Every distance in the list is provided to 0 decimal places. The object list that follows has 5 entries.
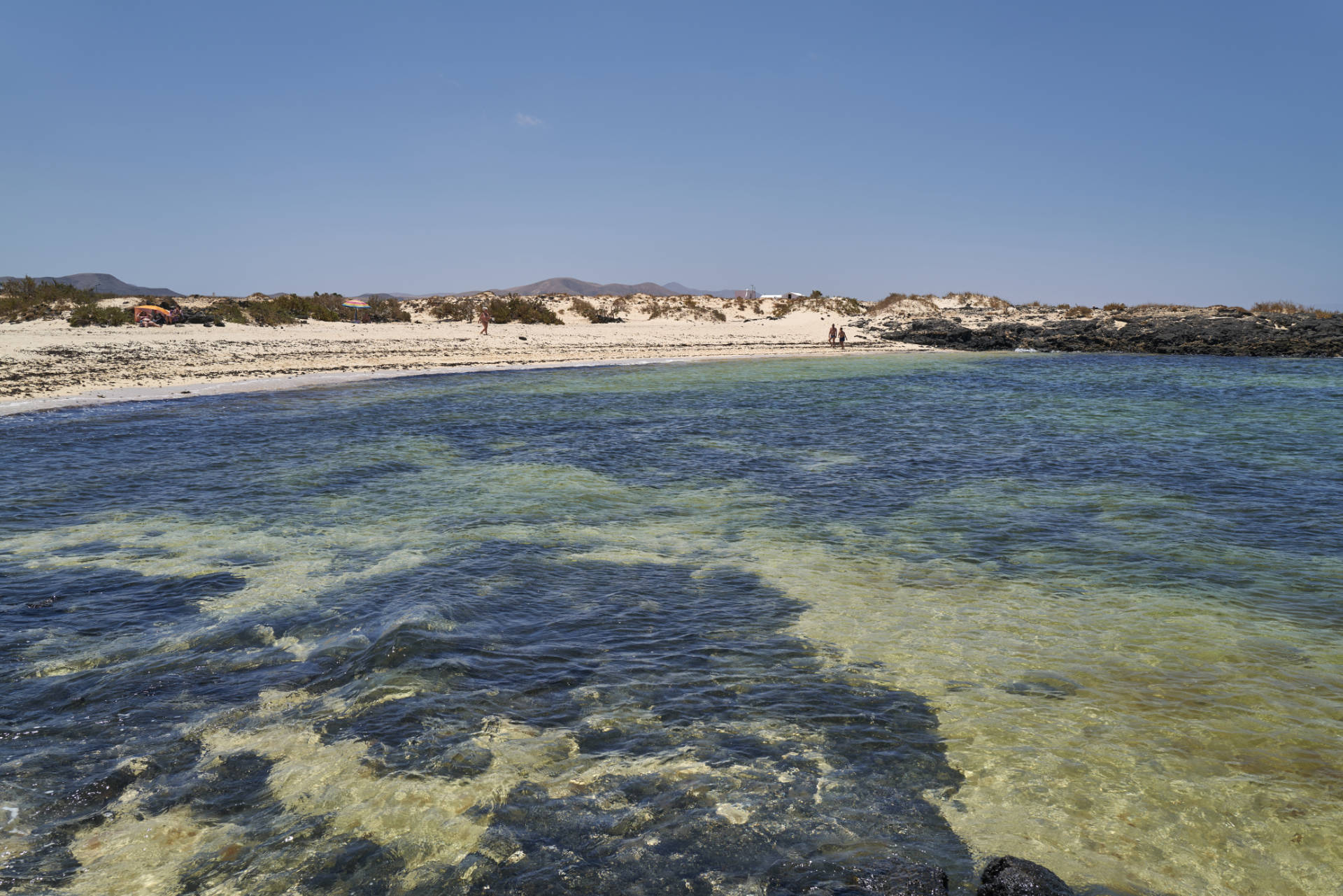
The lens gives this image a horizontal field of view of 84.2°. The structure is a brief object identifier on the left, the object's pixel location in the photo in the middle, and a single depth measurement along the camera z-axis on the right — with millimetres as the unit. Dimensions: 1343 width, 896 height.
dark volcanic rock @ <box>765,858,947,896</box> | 3197
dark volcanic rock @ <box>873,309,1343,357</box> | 34281
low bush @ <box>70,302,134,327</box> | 32125
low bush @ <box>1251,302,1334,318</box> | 39031
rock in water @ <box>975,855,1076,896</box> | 3074
